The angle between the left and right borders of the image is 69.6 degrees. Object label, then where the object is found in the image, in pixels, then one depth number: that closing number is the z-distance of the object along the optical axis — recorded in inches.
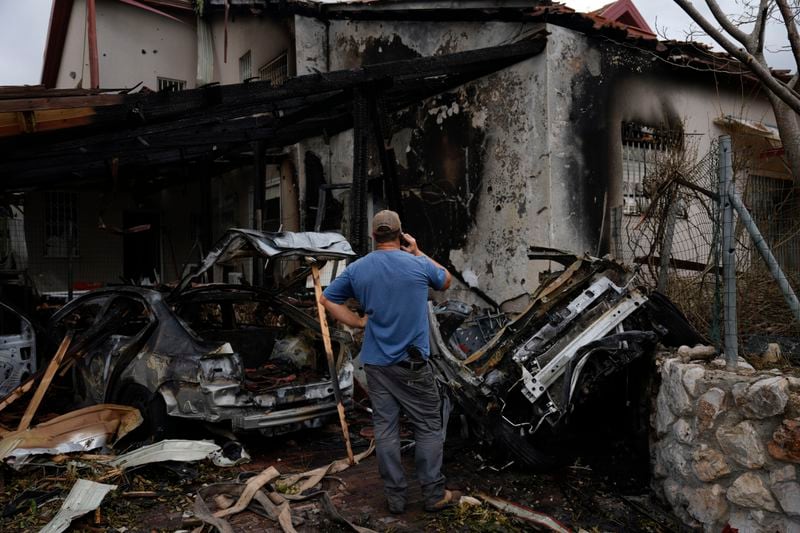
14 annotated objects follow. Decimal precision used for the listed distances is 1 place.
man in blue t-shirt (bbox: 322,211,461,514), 155.3
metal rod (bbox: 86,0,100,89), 574.6
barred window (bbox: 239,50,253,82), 556.9
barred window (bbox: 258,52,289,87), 493.0
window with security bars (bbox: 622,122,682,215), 325.4
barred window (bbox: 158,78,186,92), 639.1
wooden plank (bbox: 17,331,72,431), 209.0
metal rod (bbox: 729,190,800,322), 151.9
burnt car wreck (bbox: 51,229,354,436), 198.7
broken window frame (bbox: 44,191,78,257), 580.4
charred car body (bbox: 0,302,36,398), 241.6
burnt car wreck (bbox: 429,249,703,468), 165.5
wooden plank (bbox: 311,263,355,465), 208.7
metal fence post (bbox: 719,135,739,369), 155.2
